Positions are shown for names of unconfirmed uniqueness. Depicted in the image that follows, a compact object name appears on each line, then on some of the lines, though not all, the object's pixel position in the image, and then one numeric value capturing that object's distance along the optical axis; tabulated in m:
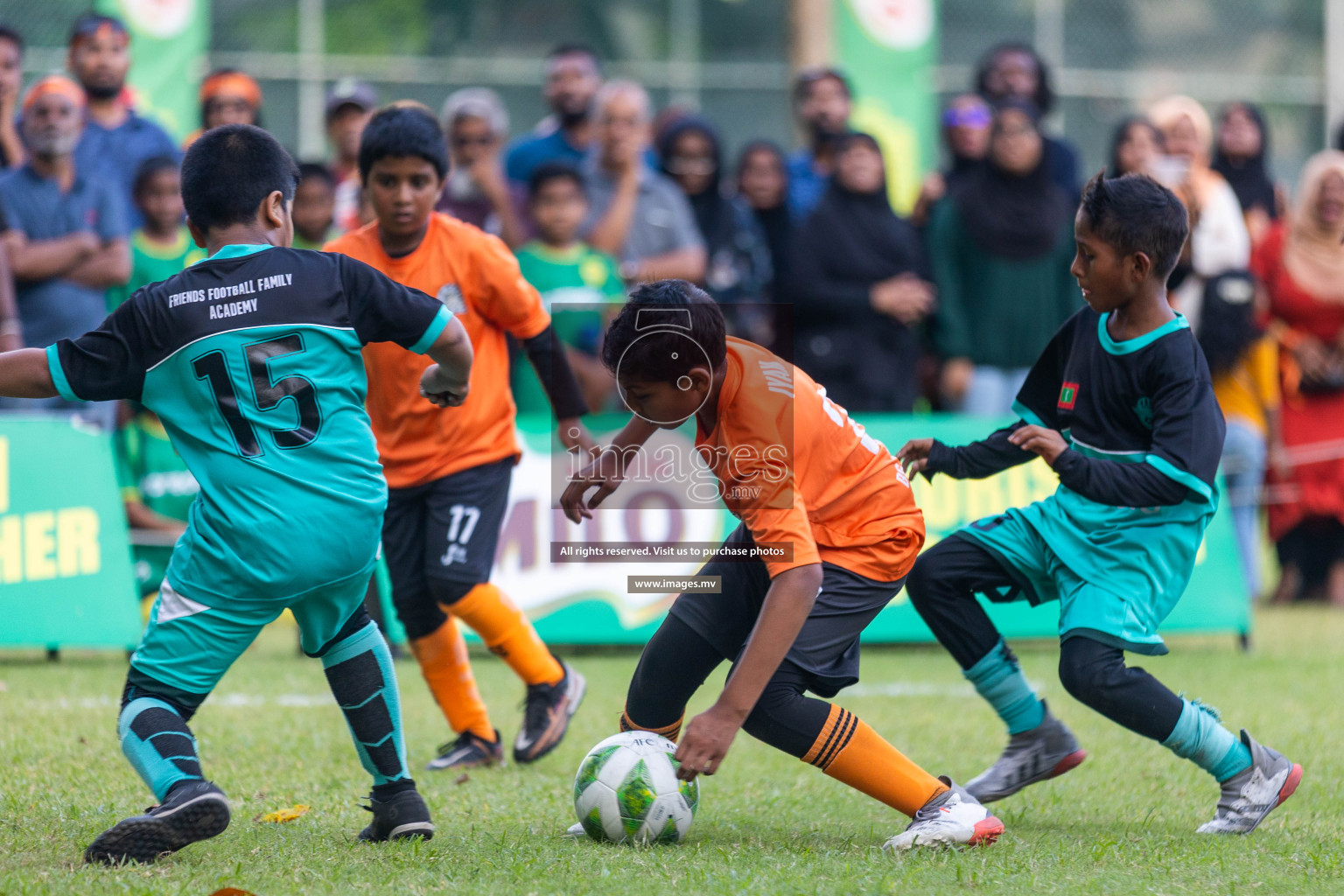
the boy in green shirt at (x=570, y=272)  16.53
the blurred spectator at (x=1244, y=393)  17.55
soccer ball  7.21
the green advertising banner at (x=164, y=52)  24.42
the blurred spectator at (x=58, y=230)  15.50
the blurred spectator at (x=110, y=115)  16.73
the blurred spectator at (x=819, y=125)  18.96
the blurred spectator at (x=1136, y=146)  17.64
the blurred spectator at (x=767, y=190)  18.22
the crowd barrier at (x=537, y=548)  13.38
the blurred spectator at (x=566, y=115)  18.45
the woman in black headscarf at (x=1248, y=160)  19.64
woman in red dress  18.19
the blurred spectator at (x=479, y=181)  17.27
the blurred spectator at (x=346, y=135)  16.56
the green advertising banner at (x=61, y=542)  13.27
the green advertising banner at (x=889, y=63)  28.66
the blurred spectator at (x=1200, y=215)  17.50
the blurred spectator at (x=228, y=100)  16.17
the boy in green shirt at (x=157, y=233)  15.91
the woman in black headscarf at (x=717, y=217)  17.28
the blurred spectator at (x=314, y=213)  15.77
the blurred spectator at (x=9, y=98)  16.22
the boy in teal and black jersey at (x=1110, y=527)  7.59
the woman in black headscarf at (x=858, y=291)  16.53
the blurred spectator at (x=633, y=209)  17.00
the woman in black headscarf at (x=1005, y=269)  16.58
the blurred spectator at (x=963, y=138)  18.53
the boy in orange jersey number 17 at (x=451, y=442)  9.60
